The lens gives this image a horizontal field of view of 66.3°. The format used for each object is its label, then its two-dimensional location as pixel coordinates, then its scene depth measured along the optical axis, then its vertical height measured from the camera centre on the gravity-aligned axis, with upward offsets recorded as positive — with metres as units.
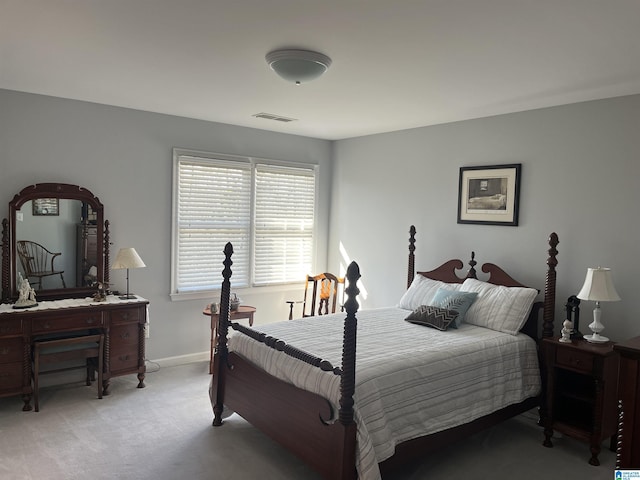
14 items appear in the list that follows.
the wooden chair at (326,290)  5.32 -0.76
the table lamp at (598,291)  3.25 -0.40
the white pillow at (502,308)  3.76 -0.63
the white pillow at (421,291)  4.43 -0.62
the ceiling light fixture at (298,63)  2.78 +0.91
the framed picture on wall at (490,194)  4.19 +0.29
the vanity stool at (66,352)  3.76 -1.12
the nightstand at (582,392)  3.25 -1.15
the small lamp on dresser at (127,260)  4.26 -0.40
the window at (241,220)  4.96 -0.02
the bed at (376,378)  2.61 -0.96
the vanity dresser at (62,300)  3.73 -0.75
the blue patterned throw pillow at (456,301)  3.94 -0.62
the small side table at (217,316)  4.77 -0.96
